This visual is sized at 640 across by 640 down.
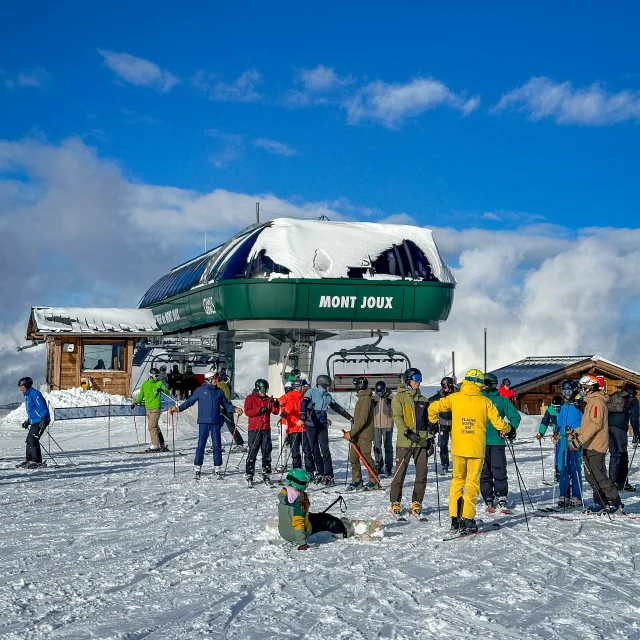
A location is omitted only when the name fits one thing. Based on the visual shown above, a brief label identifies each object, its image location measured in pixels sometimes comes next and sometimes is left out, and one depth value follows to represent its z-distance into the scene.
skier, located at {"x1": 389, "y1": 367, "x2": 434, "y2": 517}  10.23
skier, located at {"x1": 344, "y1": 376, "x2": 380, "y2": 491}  12.61
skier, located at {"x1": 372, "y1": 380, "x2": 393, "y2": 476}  14.64
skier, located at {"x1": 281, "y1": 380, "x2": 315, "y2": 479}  13.34
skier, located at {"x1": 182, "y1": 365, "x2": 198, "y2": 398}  39.28
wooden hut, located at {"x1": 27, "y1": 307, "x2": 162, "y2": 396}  34.00
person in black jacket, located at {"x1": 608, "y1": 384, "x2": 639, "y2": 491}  12.08
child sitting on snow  8.34
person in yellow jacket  9.02
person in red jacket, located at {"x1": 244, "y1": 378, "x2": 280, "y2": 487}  13.11
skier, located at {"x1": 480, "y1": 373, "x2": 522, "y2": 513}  10.67
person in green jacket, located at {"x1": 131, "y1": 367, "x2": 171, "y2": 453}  18.42
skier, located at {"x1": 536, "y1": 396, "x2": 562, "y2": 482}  11.89
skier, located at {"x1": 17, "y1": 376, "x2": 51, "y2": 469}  15.02
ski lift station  37.25
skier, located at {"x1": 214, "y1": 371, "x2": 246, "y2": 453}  16.54
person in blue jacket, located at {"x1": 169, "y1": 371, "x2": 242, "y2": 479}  13.79
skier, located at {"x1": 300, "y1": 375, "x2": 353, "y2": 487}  13.22
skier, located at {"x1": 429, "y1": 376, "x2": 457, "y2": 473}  12.92
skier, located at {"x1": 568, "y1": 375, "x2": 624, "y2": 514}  10.32
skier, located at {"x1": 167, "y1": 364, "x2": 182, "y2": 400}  38.16
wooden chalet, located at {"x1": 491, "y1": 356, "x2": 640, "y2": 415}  37.44
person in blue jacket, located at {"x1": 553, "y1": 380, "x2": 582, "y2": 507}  10.94
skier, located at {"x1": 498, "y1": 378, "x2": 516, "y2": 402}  19.27
